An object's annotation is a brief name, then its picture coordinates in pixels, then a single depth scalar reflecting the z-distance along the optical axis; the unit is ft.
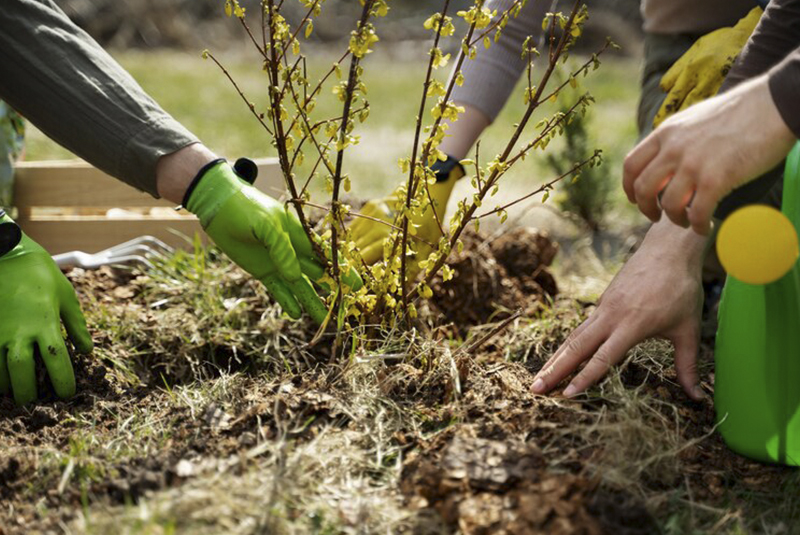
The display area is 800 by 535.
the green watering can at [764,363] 4.98
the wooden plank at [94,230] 9.12
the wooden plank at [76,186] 9.25
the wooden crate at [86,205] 9.13
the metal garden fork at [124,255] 8.11
